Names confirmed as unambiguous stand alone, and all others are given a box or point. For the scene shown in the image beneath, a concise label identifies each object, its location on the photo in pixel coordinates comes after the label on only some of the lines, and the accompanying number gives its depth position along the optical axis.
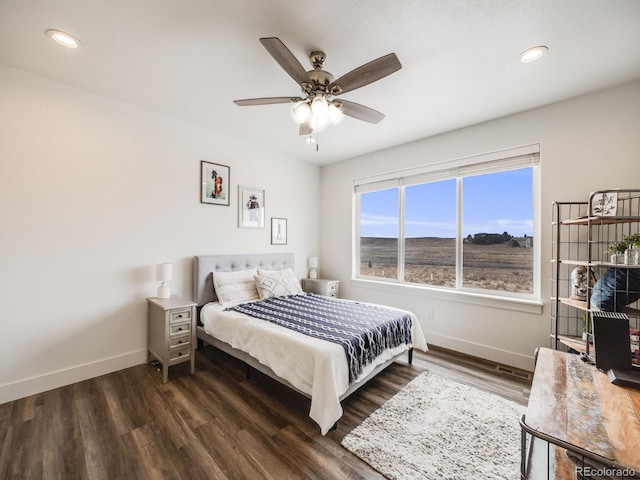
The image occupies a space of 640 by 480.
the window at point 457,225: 2.99
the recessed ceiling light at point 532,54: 1.91
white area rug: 1.60
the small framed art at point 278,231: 4.23
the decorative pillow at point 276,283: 3.45
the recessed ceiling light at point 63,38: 1.84
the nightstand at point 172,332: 2.58
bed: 1.87
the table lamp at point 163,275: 2.84
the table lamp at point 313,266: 4.66
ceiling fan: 1.61
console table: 0.91
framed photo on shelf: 1.90
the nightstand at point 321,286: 4.29
